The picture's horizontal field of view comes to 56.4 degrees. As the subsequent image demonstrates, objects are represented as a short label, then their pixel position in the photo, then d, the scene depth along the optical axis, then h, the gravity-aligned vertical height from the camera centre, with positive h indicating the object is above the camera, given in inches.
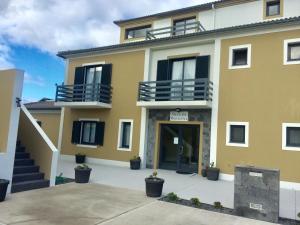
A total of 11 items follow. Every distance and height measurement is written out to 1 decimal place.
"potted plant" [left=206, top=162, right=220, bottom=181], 490.0 -49.1
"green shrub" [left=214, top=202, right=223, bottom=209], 307.9 -65.6
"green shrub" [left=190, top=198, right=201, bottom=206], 317.4 -65.4
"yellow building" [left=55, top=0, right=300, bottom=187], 470.0 +97.9
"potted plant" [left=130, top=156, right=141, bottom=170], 581.0 -48.8
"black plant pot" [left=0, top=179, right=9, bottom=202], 290.4 -58.2
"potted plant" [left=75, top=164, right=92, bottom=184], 409.7 -53.9
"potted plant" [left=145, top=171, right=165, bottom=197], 344.8 -56.0
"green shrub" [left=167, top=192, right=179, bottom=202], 333.1 -65.4
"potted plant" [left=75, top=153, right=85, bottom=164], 652.7 -48.8
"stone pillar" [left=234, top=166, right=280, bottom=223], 271.9 -44.7
